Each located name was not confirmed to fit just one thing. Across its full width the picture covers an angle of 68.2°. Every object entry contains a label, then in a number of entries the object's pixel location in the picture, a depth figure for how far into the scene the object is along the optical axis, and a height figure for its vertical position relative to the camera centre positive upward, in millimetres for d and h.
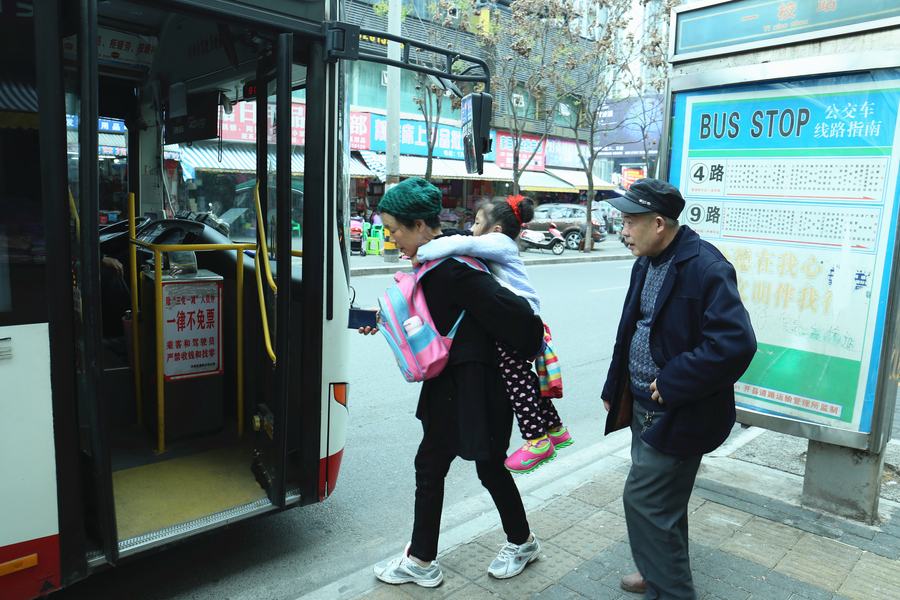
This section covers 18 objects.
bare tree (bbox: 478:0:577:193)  20844 +5659
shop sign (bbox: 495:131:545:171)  29750 +2682
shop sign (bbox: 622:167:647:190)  40300 +2443
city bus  2271 -424
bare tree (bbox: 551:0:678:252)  21906 +5478
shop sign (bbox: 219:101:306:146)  3137 +441
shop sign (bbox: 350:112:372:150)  23406 +2586
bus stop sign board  3412 +10
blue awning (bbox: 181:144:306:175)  3998 +279
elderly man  2404 -569
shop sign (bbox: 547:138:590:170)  33125 +2888
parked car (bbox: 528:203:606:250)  25688 -312
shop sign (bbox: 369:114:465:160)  24062 +2579
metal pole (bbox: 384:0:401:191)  15395 +1750
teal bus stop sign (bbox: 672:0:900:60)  3330 +1070
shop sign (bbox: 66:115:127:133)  5175 +539
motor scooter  22703 -1029
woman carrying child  2656 -679
